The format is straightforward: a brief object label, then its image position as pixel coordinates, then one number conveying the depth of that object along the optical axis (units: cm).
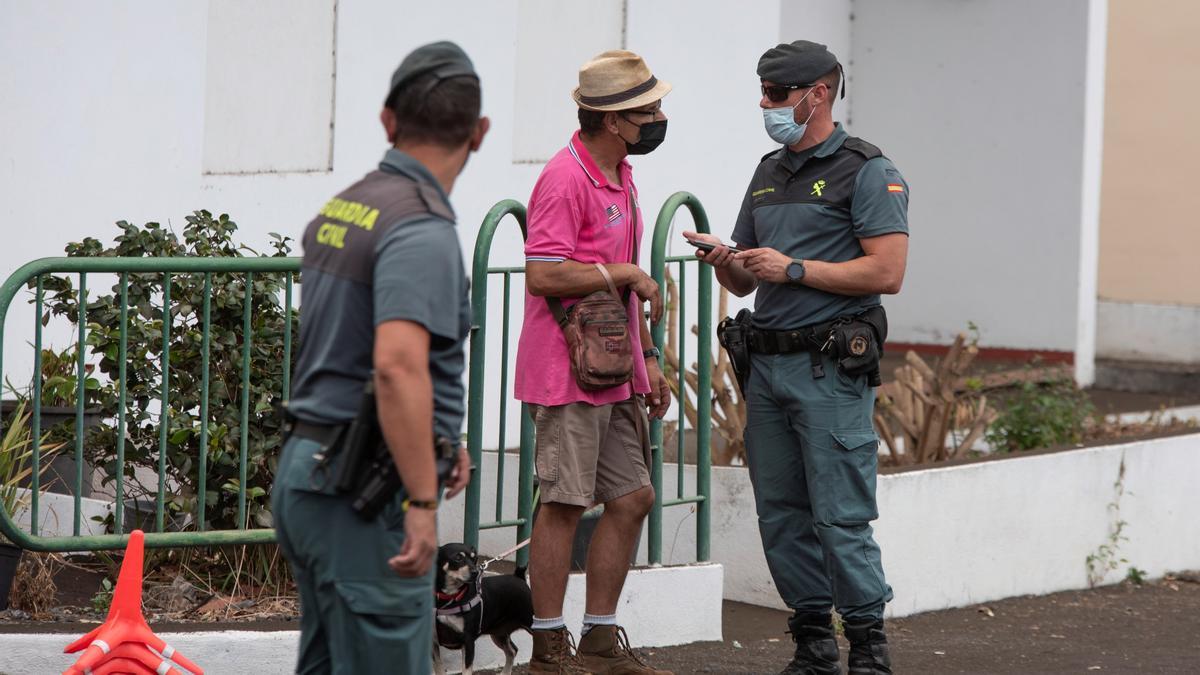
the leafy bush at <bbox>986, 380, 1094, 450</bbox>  1630
